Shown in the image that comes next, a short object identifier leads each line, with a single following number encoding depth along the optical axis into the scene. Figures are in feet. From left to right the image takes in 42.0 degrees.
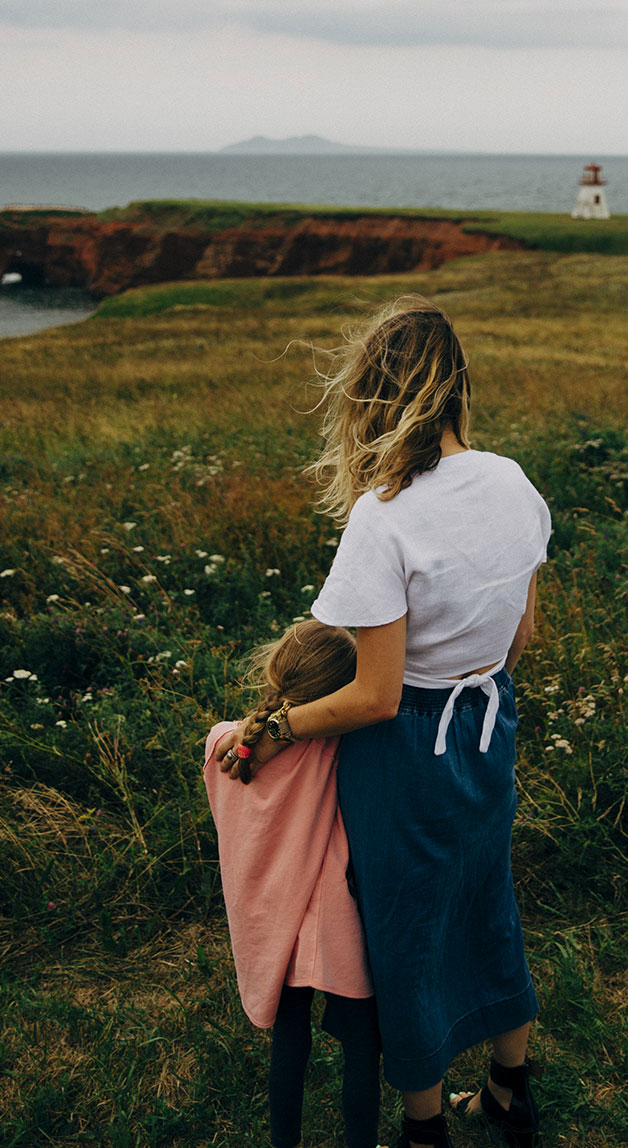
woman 5.94
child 6.71
